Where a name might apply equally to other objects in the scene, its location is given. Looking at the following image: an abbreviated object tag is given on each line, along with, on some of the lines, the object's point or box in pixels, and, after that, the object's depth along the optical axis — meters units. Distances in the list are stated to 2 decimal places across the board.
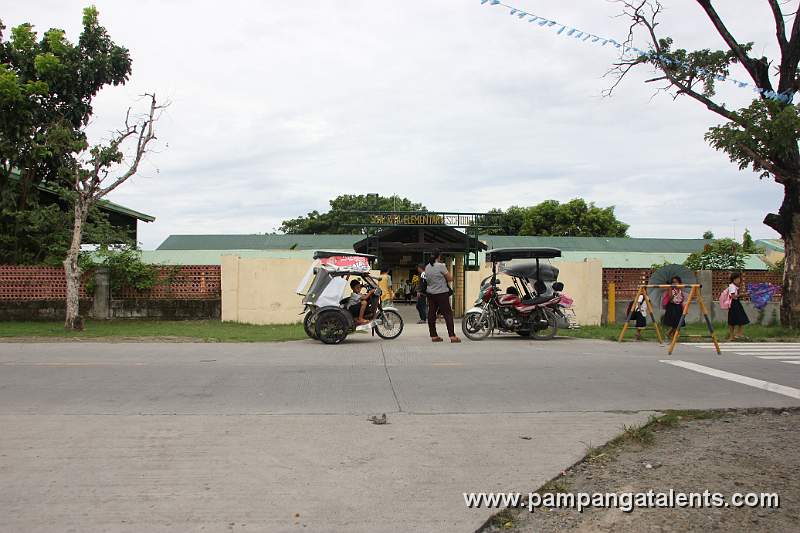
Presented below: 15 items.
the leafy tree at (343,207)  55.84
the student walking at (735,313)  15.52
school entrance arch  26.95
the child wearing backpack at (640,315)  16.11
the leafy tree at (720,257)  21.75
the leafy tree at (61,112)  17.44
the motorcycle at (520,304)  14.98
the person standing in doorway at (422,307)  20.20
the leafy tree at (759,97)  15.47
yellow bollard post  21.09
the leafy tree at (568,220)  50.88
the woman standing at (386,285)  20.09
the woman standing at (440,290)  14.16
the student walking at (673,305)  15.25
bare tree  17.17
